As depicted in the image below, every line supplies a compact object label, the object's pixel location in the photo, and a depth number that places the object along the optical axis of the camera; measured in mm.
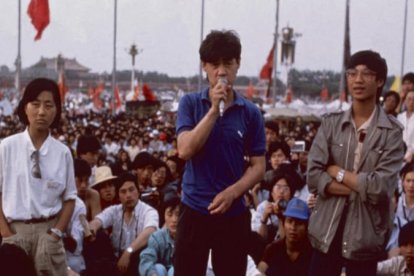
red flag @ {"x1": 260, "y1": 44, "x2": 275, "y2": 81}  31984
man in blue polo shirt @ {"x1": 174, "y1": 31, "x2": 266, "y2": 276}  3176
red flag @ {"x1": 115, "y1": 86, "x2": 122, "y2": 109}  38594
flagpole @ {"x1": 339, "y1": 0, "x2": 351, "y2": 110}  22944
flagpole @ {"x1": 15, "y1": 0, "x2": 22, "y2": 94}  24450
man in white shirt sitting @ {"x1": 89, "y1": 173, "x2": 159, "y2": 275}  5961
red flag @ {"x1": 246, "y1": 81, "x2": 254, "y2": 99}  48875
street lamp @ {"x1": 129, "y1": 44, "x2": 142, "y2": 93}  66312
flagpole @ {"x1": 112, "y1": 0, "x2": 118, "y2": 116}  31462
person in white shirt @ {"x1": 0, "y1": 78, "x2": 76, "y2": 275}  4016
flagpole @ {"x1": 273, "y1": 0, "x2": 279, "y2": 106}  29016
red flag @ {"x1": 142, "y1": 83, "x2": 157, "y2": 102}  36403
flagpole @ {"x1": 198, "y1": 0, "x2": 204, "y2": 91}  29250
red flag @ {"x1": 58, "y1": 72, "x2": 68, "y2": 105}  30644
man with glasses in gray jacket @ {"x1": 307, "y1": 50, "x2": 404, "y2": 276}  3514
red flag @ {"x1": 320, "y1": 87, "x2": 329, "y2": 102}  52525
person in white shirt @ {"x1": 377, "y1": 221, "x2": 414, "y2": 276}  4816
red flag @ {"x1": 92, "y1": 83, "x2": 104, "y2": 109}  44969
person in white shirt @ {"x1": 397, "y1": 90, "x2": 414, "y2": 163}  7723
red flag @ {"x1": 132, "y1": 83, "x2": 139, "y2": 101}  51938
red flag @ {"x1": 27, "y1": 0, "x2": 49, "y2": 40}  21422
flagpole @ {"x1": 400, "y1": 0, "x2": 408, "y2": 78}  34969
